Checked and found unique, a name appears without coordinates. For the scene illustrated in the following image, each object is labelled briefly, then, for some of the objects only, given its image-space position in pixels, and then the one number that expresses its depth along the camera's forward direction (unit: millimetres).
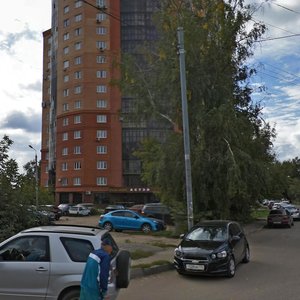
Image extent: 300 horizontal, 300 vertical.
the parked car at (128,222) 20690
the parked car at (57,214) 33696
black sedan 8723
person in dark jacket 4272
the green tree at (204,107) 18350
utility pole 13034
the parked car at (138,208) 29140
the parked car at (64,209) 41796
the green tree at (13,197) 8892
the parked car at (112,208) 36295
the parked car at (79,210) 40618
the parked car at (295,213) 32969
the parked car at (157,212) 25054
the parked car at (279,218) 25076
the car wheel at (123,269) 5306
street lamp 10168
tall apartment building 54375
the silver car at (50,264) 5404
